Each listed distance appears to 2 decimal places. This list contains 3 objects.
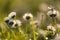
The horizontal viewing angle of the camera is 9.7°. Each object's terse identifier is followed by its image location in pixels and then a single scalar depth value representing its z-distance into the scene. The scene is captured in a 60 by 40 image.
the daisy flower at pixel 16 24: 3.29
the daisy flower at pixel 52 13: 3.25
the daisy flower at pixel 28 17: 3.46
